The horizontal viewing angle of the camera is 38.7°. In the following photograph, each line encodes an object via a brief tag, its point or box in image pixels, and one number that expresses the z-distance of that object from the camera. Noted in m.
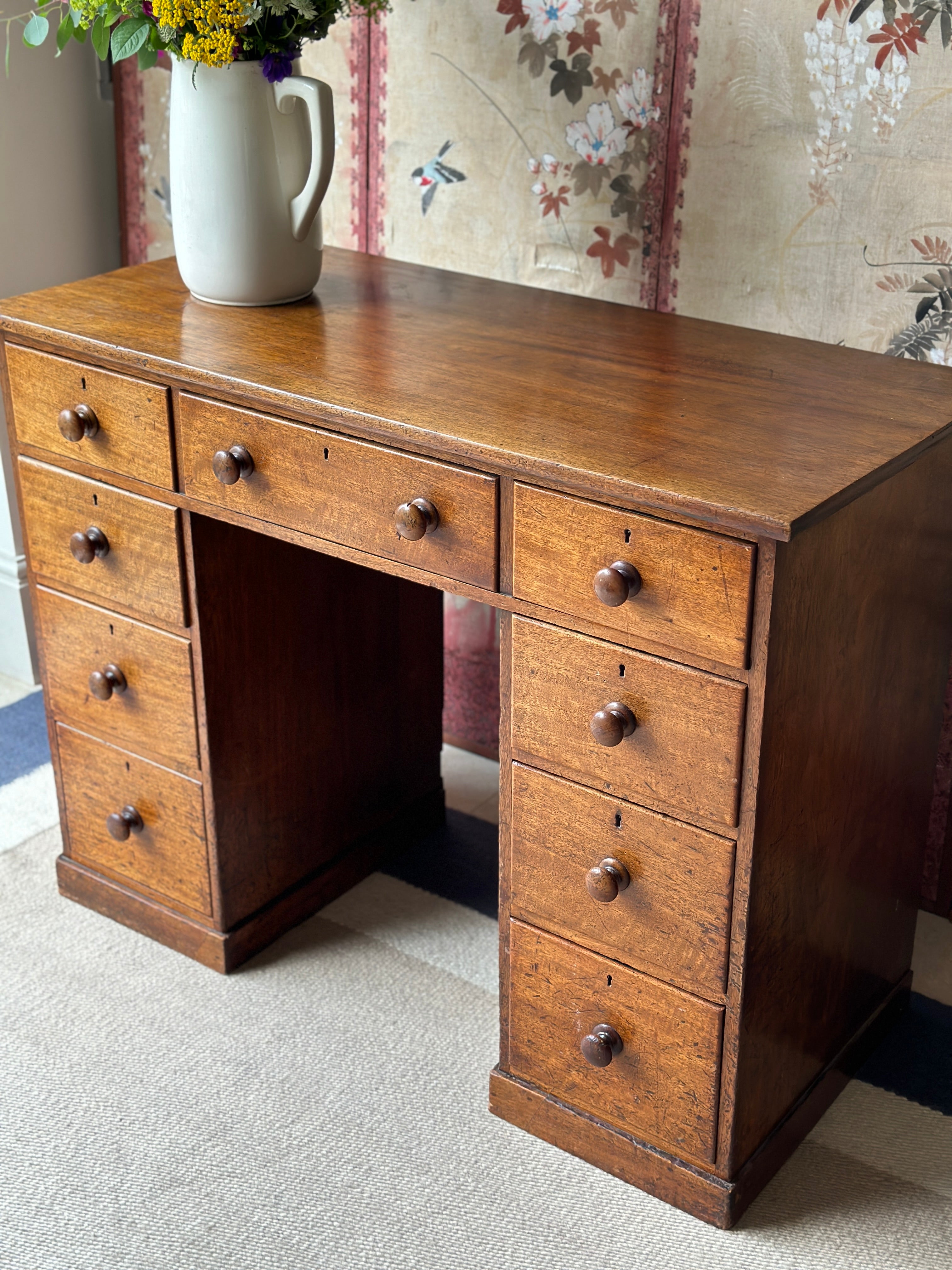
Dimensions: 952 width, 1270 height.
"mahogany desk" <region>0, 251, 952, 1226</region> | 1.30
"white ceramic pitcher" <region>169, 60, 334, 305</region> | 1.66
